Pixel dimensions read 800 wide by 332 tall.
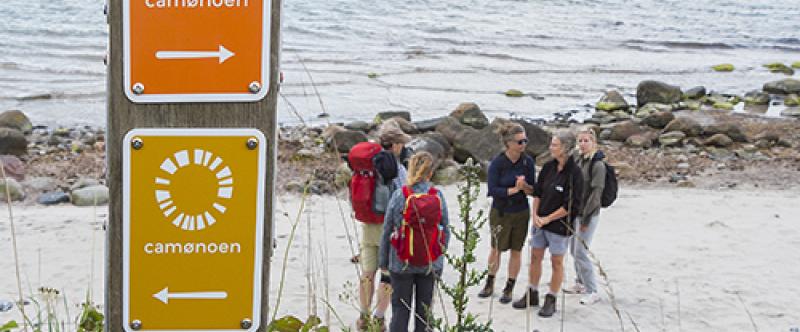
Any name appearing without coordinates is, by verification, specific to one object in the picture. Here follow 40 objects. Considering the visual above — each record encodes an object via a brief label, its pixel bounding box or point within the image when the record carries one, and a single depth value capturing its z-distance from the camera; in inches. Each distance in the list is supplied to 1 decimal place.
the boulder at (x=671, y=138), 698.8
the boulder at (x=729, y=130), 711.7
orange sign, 63.4
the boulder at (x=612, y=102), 892.6
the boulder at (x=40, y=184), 497.7
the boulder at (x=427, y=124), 693.8
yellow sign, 65.7
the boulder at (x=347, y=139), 590.2
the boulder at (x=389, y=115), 741.9
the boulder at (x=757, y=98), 954.9
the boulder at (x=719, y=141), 693.3
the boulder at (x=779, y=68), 1245.7
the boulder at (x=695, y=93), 978.8
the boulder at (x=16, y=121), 673.6
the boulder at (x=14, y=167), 539.2
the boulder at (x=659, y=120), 775.7
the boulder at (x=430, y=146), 531.8
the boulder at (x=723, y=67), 1243.0
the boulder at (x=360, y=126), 712.4
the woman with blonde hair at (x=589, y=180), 275.6
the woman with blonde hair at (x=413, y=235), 217.0
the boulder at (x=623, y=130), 715.4
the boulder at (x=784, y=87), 1006.5
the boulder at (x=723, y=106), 922.4
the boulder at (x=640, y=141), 693.4
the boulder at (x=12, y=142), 595.1
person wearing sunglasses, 273.1
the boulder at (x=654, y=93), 927.7
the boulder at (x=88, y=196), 466.9
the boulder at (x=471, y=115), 721.0
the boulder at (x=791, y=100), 944.3
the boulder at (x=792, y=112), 870.0
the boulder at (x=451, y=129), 603.2
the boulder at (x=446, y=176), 521.0
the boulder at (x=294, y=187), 498.3
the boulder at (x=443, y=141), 591.5
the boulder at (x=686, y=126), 728.3
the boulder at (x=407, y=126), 684.7
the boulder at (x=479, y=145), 586.9
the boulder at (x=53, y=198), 470.7
